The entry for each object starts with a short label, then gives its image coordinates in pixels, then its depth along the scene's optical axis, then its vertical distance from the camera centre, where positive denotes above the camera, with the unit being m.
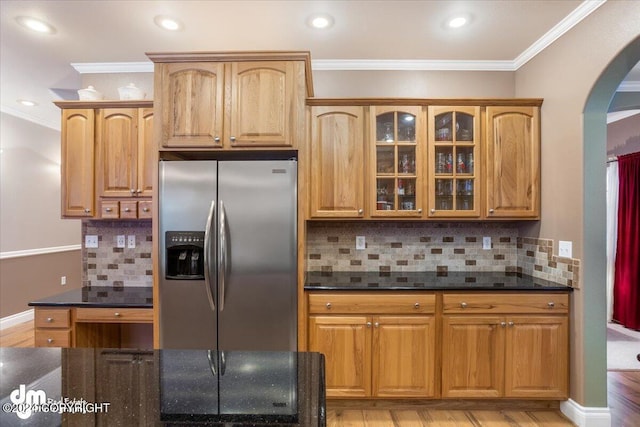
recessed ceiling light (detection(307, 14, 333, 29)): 2.11 +1.35
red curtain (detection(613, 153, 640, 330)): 3.70 -0.37
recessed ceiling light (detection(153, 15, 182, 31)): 2.16 +1.37
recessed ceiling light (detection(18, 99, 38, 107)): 3.62 +1.32
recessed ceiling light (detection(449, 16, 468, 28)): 2.13 +1.36
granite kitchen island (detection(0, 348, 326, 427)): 0.71 -0.48
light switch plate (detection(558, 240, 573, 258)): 2.13 -0.25
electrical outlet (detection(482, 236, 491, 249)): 2.72 -0.25
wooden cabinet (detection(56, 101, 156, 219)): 2.42 +0.43
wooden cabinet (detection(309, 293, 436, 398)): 2.13 -0.94
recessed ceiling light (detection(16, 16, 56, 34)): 2.15 +1.35
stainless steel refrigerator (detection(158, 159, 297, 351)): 2.05 -0.21
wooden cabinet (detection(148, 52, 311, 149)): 2.13 +0.79
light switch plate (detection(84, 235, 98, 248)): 2.72 -0.26
